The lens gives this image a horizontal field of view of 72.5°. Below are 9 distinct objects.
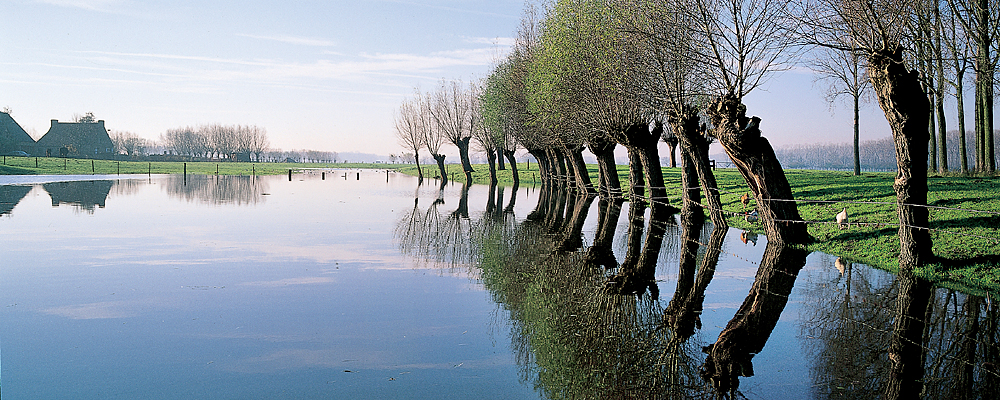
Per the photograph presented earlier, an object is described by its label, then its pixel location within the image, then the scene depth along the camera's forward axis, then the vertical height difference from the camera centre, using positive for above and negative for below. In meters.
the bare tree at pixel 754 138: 15.66 +0.91
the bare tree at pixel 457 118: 64.44 +6.47
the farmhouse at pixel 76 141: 115.94 +9.78
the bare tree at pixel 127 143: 177.25 +13.94
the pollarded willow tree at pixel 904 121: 12.02 +0.92
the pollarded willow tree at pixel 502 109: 45.28 +5.34
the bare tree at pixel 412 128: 73.06 +6.39
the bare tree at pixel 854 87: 41.69 +5.60
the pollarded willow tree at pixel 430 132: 70.12 +5.67
